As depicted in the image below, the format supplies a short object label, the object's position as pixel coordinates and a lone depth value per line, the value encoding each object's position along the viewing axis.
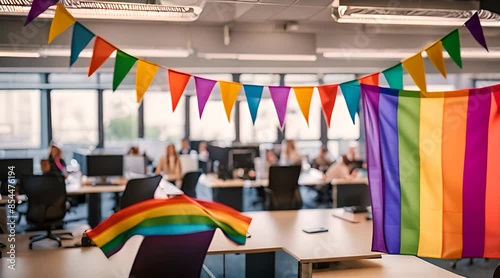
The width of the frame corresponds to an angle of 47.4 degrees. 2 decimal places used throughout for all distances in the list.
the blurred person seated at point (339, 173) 8.68
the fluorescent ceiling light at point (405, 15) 5.11
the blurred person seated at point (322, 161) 10.54
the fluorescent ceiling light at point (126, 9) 4.95
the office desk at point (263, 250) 3.86
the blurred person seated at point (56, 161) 8.41
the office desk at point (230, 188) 8.22
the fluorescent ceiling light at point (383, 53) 9.21
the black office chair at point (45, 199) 6.36
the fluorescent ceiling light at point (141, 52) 8.32
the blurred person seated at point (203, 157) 10.06
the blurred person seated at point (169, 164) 9.11
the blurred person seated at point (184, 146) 11.47
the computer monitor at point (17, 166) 7.63
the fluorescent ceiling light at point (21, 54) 8.30
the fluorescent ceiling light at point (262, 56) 9.09
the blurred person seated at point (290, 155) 10.31
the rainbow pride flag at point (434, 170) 3.44
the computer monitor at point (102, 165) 7.95
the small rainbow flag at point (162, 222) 2.96
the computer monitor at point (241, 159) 8.70
